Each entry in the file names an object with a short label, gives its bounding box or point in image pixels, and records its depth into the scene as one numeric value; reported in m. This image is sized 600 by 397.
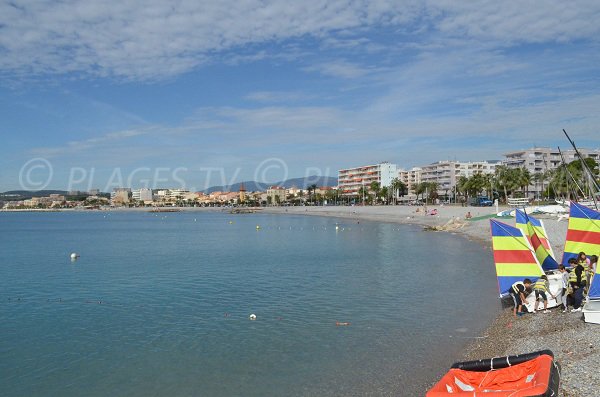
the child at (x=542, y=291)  15.98
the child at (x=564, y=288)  15.17
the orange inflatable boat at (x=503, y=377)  8.00
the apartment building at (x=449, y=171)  179.62
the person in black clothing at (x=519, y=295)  16.41
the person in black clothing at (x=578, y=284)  14.69
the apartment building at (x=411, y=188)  191.40
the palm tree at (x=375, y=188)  181.38
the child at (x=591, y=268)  15.15
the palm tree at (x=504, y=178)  109.31
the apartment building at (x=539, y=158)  148.50
